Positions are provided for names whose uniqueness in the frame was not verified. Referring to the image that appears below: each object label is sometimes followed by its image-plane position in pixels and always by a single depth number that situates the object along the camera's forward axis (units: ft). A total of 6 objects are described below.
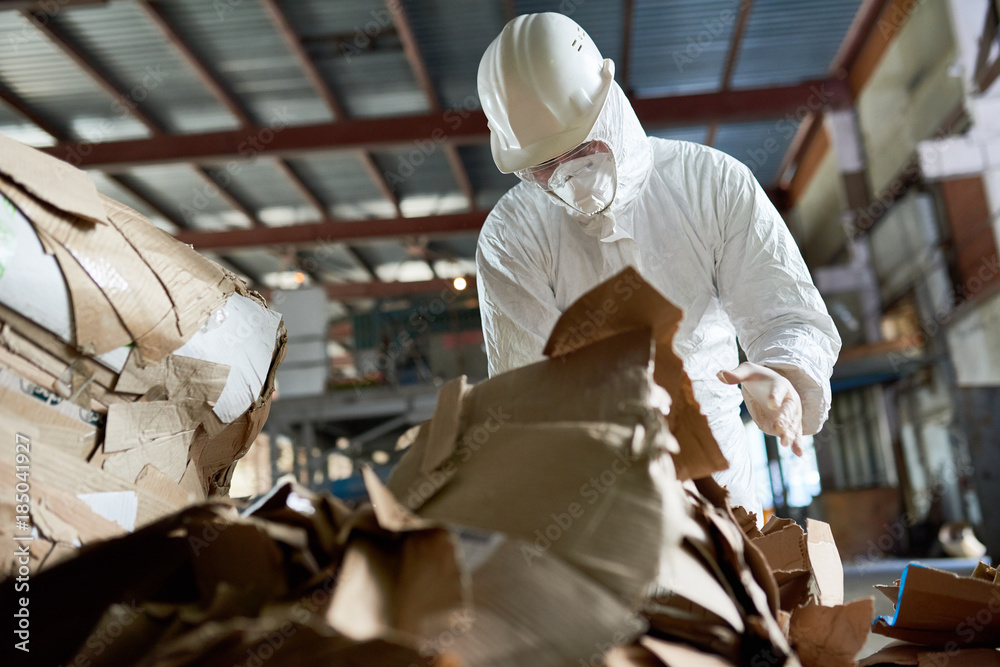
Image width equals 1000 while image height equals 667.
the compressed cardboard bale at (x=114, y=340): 2.62
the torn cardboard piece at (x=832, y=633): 2.67
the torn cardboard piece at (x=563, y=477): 2.15
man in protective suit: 5.07
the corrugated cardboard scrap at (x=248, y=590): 1.88
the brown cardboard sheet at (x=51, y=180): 2.62
